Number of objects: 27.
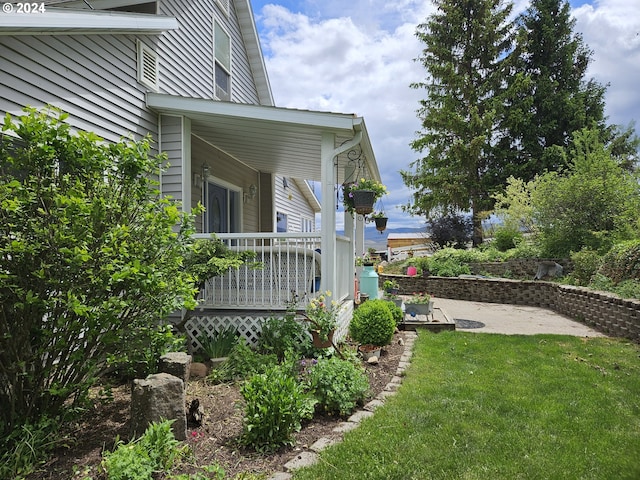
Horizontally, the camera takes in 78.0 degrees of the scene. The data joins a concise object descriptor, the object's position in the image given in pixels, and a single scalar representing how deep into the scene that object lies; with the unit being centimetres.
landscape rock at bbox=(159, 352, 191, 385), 335
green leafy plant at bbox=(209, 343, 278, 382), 426
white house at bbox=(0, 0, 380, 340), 414
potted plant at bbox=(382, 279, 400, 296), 918
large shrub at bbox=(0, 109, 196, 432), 257
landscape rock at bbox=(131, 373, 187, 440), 277
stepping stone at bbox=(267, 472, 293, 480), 247
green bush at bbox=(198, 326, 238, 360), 479
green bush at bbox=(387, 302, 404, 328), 663
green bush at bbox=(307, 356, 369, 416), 343
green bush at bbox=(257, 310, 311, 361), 475
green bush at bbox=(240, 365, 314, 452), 286
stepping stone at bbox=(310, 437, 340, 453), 285
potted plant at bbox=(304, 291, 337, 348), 468
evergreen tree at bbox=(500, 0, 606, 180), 2044
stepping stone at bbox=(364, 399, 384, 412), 356
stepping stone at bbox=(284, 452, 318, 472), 261
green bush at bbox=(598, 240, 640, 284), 765
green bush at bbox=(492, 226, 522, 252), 1446
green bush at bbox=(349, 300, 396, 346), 522
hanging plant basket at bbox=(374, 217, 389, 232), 777
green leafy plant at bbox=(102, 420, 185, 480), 224
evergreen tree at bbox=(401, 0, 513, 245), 1995
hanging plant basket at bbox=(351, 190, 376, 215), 587
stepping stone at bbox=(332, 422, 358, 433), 314
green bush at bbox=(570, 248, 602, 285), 938
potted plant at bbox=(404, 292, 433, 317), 740
